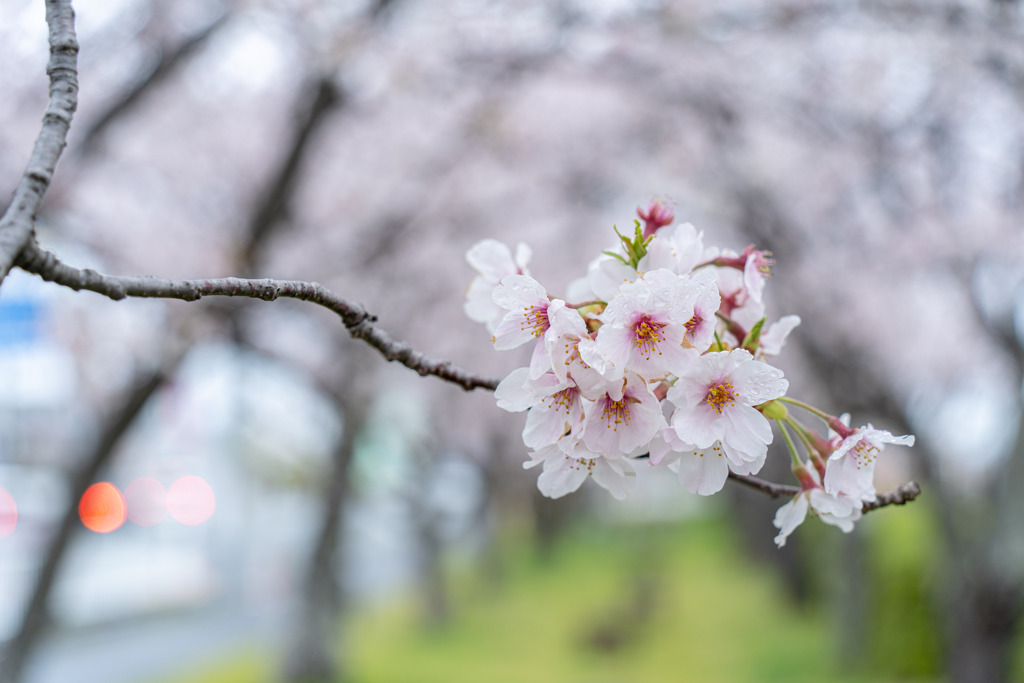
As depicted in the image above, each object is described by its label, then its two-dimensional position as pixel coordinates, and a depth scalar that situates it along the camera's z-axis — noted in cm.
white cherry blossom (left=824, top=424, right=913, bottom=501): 68
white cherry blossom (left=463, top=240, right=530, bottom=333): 72
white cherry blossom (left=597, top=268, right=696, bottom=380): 65
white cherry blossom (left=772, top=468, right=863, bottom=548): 68
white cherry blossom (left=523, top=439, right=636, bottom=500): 67
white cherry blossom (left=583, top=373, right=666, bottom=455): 65
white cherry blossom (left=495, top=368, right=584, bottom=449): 66
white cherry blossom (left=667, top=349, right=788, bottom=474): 65
